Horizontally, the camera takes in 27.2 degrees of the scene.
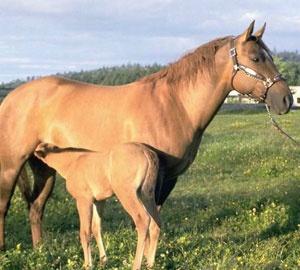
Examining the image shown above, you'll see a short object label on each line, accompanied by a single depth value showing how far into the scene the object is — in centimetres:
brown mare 615
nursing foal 543
